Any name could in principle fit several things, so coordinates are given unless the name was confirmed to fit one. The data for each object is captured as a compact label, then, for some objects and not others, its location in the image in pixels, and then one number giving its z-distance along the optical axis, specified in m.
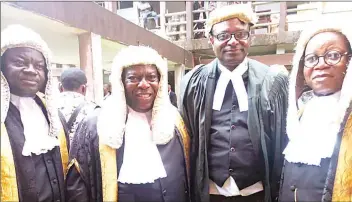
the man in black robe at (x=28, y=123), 1.40
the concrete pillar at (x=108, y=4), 6.30
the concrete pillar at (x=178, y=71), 8.50
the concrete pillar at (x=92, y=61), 3.75
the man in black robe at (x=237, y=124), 1.80
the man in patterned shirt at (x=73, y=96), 2.47
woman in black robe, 1.34
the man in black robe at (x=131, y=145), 1.63
